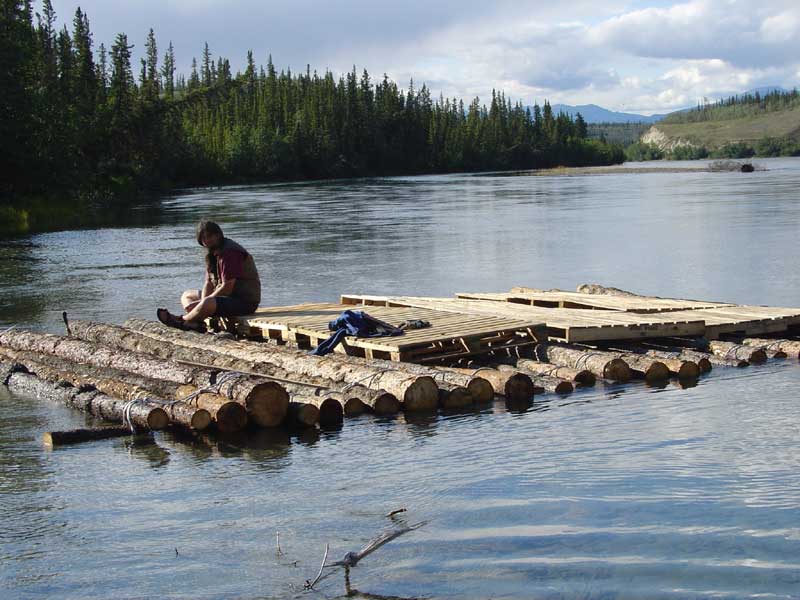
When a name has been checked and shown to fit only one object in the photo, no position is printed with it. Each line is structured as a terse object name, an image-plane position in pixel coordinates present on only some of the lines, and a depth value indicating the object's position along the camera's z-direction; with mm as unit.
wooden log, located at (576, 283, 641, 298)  18439
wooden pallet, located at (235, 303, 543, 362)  12883
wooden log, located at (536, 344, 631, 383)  12516
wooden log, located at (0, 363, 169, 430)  10656
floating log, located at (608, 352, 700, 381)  12719
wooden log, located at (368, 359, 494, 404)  11516
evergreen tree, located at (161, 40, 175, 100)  169500
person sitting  14844
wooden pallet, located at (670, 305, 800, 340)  14258
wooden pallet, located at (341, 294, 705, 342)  13734
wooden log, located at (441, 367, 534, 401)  11617
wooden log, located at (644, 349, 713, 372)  12730
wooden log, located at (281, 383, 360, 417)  11141
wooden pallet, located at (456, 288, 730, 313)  15711
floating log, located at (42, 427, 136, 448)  10352
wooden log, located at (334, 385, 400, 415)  11109
